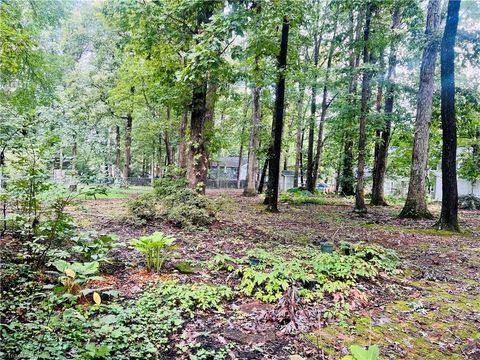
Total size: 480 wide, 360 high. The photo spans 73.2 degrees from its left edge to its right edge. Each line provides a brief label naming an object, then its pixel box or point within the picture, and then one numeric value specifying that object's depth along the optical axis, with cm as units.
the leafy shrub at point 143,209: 771
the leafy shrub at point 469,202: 1800
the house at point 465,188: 2297
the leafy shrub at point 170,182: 916
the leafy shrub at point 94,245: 404
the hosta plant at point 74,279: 317
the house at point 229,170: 3697
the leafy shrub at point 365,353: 165
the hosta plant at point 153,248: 416
